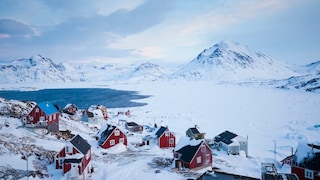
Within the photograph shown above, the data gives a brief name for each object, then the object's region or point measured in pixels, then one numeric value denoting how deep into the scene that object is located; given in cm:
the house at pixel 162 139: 4844
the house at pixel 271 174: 2353
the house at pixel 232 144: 4678
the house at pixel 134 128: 6762
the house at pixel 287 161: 3922
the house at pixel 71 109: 8076
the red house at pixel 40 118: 4450
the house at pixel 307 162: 2934
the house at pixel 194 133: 5310
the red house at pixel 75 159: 2995
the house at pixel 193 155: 3566
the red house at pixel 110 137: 4478
